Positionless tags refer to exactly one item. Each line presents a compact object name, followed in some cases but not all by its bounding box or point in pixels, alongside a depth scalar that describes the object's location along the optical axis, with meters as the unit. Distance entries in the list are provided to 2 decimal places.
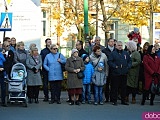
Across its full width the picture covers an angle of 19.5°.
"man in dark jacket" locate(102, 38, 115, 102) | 15.86
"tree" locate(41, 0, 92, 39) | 31.95
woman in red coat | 15.10
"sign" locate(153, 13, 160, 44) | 20.60
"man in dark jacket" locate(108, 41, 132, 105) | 15.13
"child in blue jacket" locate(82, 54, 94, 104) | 15.37
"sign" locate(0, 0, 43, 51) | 20.70
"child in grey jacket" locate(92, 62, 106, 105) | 15.23
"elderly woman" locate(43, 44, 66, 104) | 15.41
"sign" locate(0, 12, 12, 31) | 18.23
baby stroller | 14.43
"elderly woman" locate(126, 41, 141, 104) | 15.55
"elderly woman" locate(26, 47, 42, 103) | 15.18
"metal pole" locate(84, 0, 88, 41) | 18.63
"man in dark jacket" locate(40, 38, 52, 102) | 15.79
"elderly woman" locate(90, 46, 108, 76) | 15.38
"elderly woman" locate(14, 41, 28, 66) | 15.39
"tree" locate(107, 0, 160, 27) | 31.56
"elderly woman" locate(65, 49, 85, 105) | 15.08
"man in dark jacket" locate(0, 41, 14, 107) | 14.60
